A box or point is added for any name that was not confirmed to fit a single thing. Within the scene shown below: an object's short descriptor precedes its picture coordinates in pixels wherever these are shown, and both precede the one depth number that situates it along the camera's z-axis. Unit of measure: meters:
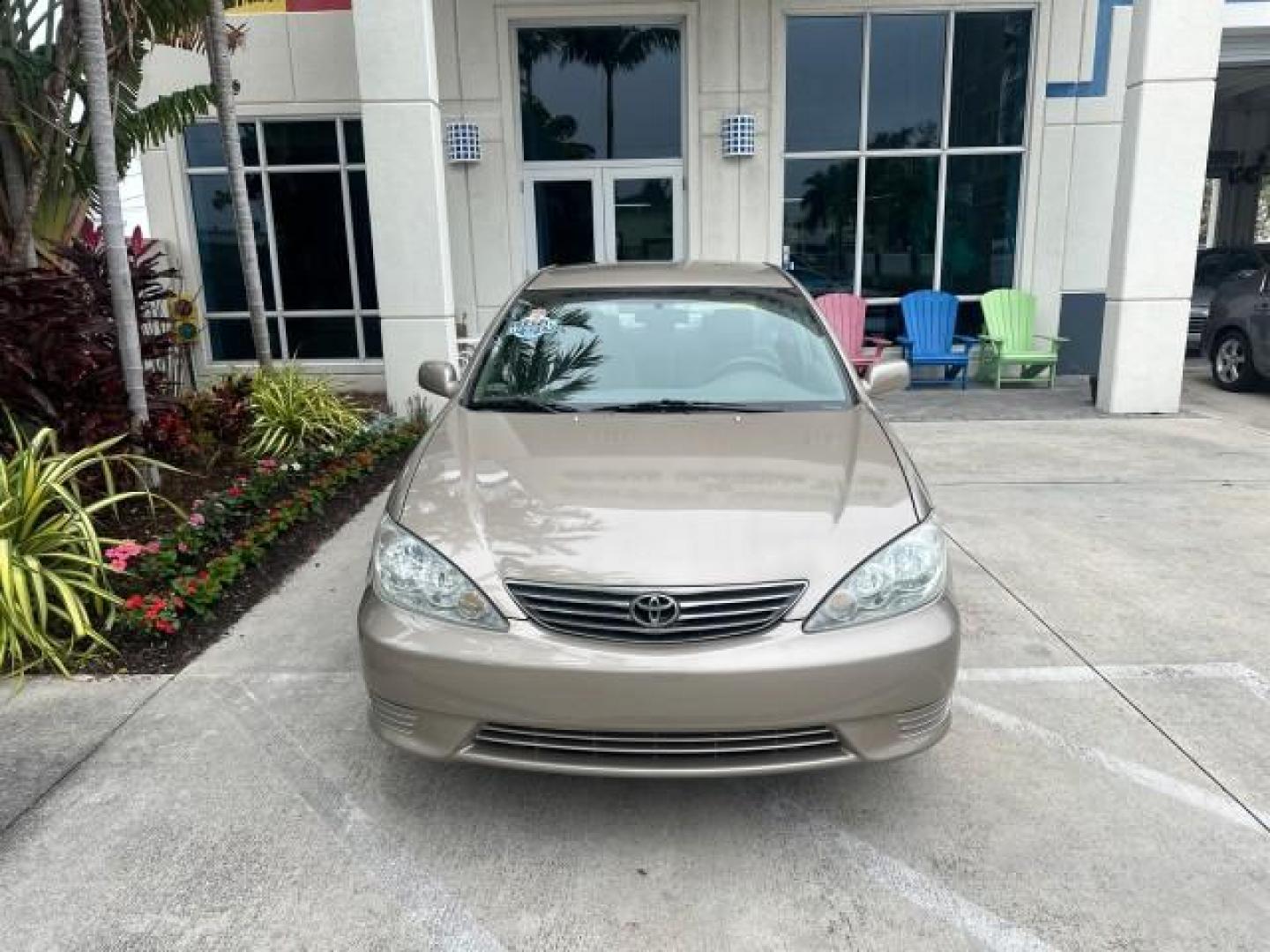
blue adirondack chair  11.03
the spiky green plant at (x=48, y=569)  3.79
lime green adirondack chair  10.93
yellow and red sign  10.23
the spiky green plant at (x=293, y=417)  6.82
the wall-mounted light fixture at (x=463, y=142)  10.45
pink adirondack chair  10.83
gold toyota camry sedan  2.45
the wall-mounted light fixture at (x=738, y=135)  10.52
